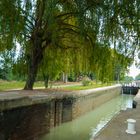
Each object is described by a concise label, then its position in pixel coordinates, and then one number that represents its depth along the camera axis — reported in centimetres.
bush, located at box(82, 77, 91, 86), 1601
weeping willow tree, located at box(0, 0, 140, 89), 531
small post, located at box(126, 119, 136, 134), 317
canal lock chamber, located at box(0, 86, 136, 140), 397
